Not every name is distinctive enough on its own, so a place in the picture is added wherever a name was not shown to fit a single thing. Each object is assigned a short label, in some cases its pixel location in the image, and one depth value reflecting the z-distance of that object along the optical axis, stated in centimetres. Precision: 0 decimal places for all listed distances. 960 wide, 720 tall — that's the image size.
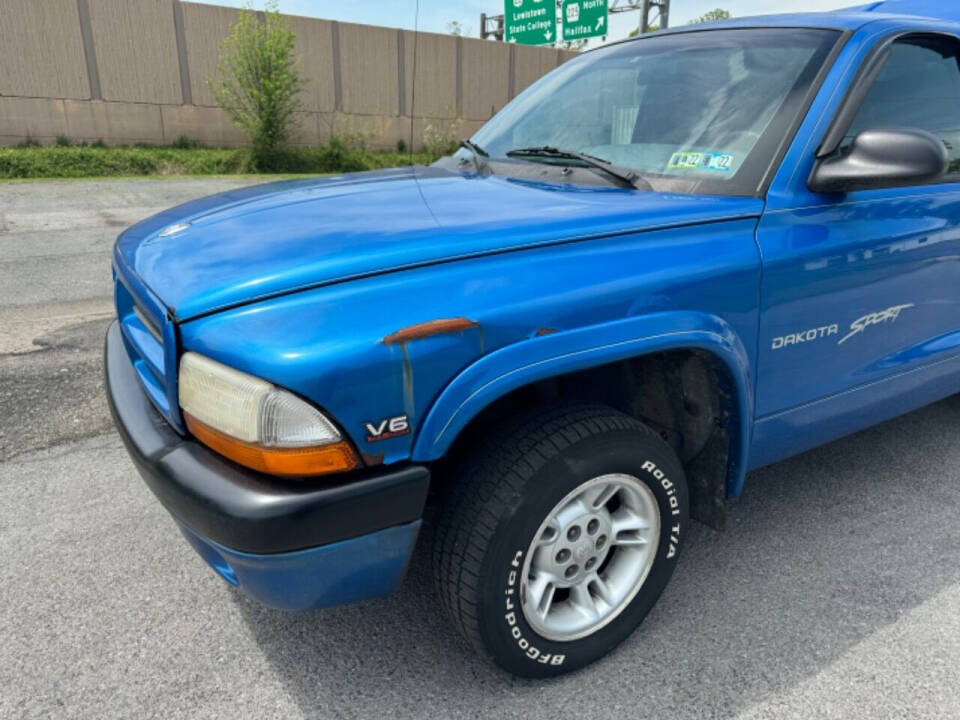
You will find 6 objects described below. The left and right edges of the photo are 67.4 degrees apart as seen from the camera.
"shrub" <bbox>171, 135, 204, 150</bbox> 2034
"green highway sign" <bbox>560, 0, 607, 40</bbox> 2014
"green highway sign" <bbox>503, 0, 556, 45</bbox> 2044
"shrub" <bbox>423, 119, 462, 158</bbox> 2205
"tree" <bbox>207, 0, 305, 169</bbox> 1889
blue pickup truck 154
